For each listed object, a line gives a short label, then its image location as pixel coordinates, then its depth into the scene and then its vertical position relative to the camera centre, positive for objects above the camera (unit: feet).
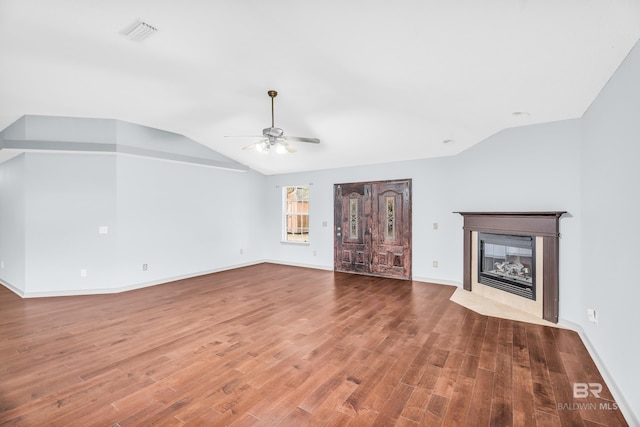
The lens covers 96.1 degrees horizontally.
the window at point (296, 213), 24.70 +0.00
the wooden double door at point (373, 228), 19.43 -1.05
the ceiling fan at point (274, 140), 11.93 +3.13
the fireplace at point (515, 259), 12.05 -2.16
